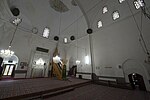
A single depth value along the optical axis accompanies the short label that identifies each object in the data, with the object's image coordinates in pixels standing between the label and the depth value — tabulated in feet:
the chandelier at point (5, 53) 20.06
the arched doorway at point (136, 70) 17.61
